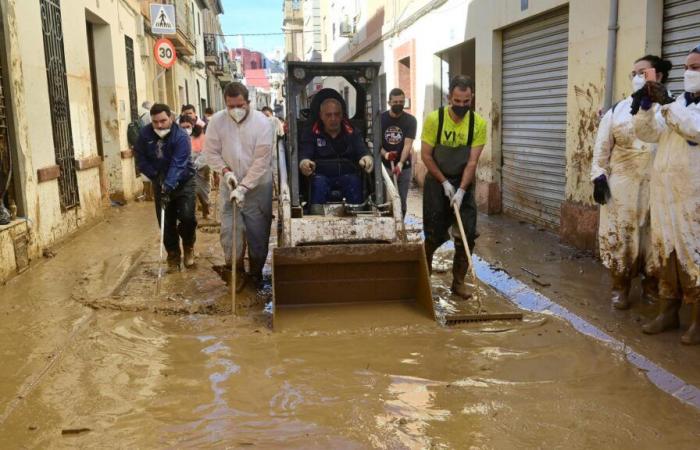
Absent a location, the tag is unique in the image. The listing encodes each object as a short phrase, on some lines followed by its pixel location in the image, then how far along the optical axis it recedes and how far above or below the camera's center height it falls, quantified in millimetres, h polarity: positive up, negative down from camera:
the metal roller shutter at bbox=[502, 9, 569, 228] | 8148 +75
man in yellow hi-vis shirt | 5547 -339
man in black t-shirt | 7508 -65
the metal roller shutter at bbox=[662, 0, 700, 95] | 5738 +769
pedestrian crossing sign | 13412 +2373
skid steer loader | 5090 -1068
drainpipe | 6500 +685
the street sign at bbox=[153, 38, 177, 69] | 12953 +1626
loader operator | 6094 -215
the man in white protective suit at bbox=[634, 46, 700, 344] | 4211 -514
